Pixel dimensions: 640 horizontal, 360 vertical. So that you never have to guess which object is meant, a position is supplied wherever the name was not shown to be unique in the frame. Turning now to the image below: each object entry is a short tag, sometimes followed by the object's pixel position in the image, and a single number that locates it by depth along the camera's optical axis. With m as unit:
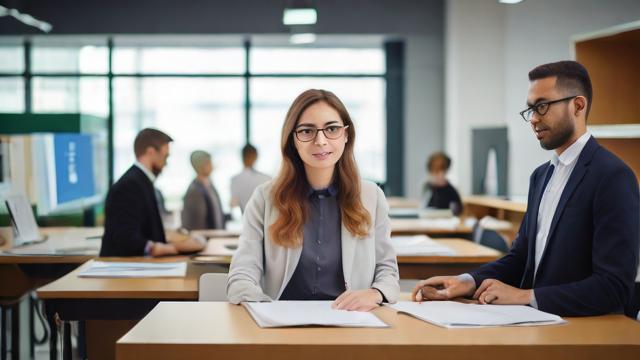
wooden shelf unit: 4.59
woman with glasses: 2.82
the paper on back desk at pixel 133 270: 3.58
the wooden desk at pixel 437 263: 4.20
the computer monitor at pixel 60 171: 6.11
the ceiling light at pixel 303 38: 10.78
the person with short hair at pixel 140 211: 4.32
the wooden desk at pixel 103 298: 3.21
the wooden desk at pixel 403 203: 9.40
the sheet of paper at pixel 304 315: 2.13
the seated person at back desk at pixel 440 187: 7.93
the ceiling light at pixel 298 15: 8.28
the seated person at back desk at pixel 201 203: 6.79
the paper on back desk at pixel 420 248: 4.24
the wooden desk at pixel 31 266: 4.58
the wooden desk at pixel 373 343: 1.91
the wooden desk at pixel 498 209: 5.94
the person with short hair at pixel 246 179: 6.79
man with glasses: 2.33
